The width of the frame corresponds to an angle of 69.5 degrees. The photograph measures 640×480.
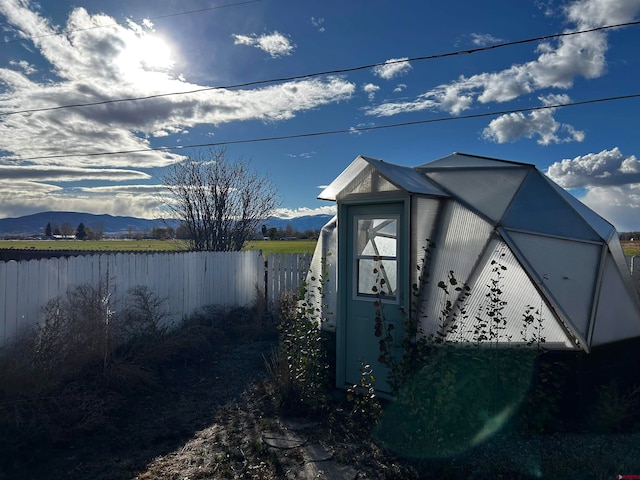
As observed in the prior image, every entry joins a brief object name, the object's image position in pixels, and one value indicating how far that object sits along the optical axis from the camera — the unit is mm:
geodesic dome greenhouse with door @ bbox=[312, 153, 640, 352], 4988
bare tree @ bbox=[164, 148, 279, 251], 13742
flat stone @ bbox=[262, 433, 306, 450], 4591
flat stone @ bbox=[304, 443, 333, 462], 4305
